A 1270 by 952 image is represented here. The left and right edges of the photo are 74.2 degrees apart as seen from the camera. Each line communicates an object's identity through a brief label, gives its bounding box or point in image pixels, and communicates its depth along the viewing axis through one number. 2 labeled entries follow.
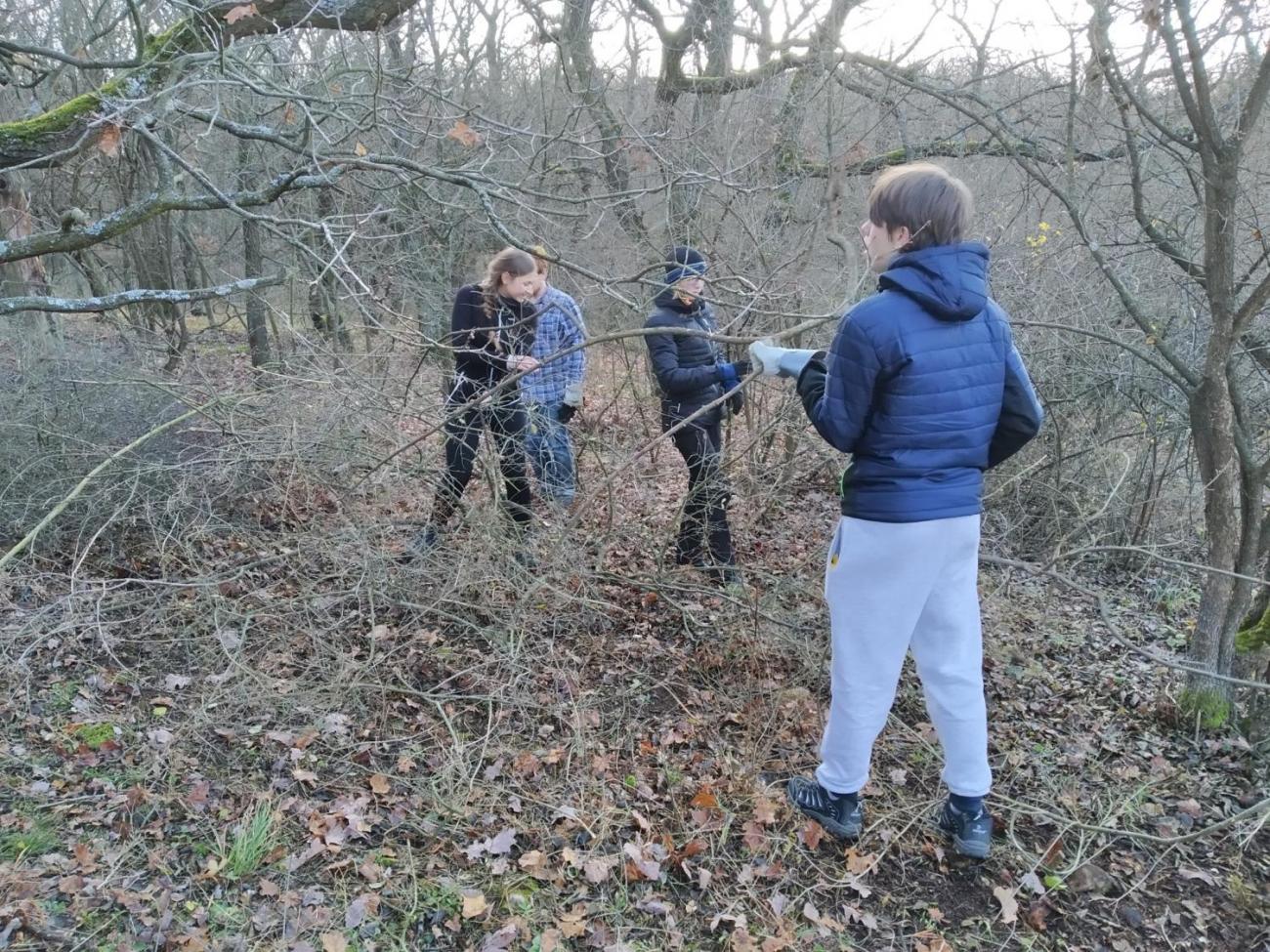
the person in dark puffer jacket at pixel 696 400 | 4.22
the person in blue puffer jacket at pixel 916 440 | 2.23
